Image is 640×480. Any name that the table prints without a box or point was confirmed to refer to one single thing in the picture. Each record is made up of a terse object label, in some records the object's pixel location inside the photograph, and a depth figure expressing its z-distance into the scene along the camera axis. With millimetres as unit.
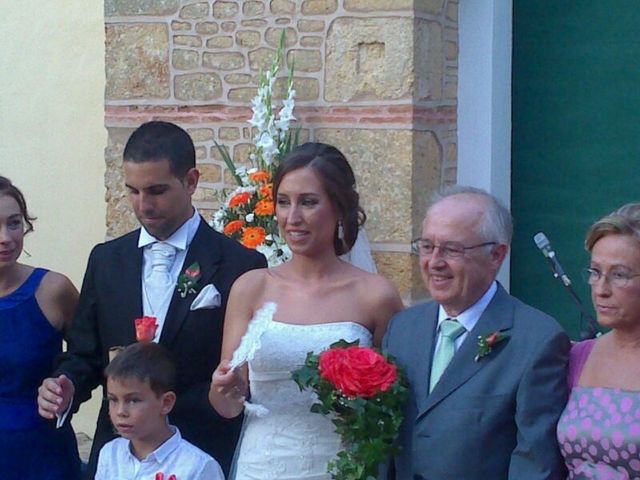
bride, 4113
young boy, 4293
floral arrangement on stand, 6496
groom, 4480
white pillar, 7363
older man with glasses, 3549
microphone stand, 4422
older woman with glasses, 3475
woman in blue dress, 4766
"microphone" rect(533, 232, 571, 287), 4387
